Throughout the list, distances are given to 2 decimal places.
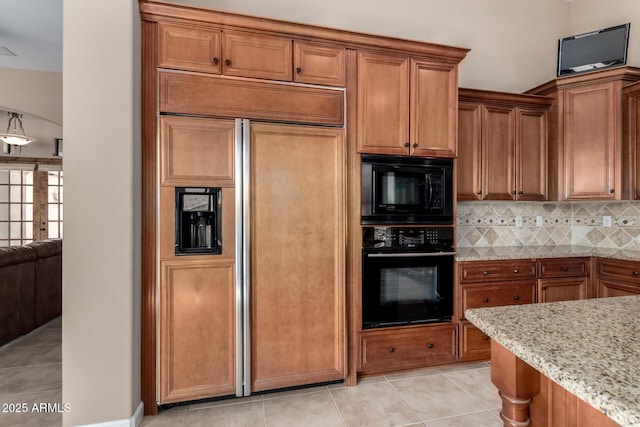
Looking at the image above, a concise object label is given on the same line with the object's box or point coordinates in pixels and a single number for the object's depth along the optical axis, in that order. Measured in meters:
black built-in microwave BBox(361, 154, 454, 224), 2.33
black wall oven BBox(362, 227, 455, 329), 2.33
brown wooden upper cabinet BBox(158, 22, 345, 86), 1.99
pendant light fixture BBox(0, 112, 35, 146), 4.91
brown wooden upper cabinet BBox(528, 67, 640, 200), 2.73
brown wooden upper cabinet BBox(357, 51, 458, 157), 2.32
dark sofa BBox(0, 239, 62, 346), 2.98
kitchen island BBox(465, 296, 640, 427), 0.57
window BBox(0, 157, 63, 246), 5.61
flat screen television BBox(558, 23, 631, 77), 2.87
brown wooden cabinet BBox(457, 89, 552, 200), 2.85
